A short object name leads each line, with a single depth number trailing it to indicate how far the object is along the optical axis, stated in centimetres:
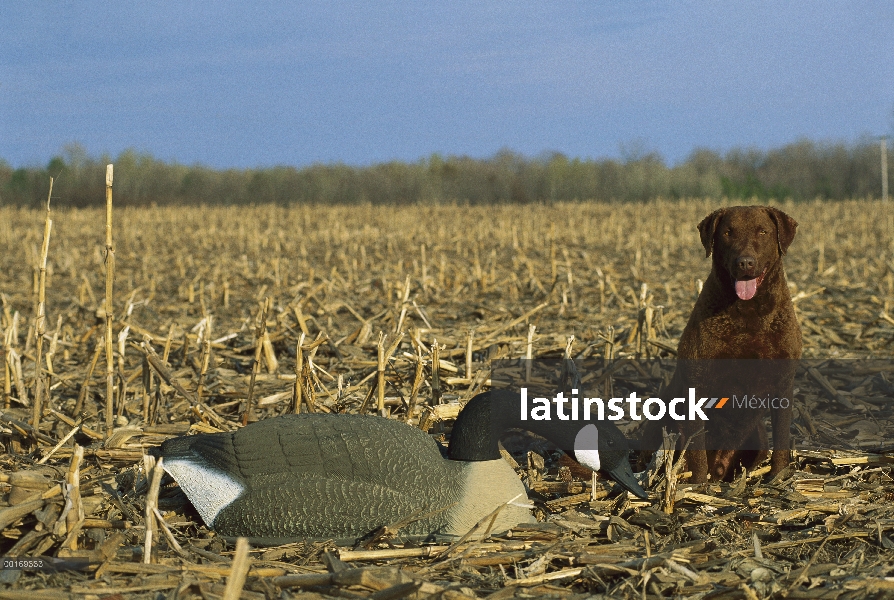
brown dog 480
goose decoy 400
